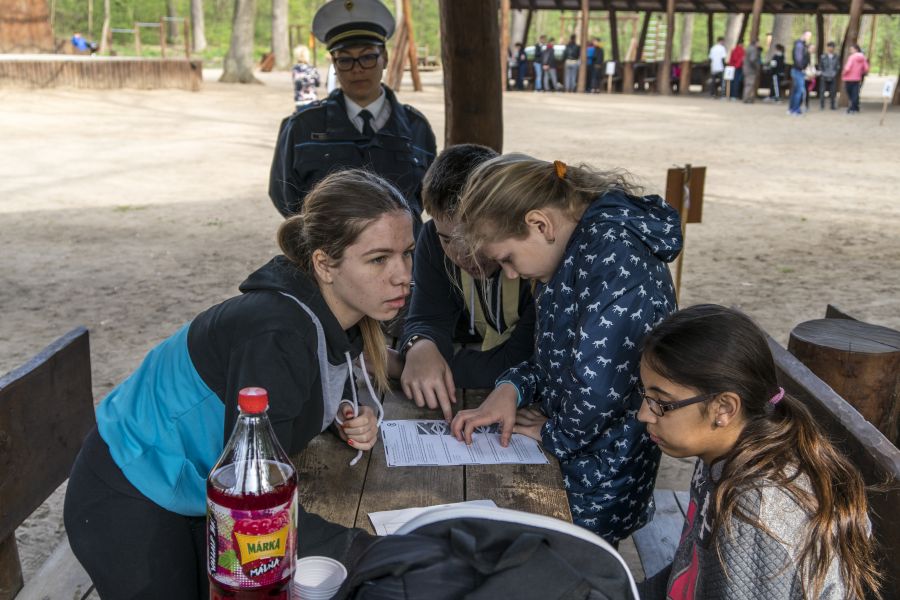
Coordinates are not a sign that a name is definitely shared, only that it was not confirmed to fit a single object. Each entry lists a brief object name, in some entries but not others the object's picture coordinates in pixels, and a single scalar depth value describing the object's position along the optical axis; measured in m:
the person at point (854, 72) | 21.98
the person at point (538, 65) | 29.53
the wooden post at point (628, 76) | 29.66
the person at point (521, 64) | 29.35
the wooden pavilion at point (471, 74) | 5.05
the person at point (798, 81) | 22.28
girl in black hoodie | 1.65
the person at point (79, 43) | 35.50
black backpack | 0.99
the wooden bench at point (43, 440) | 2.26
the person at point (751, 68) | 25.52
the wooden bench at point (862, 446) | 1.81
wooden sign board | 4.55
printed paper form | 2.08
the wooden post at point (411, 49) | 20.97
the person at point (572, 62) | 28.97
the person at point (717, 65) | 27.66
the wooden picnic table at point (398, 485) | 1.85
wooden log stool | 2.88
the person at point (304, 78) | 14.71
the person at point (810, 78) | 23.77
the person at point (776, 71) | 26.59
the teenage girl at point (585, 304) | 2.10
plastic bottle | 1.29
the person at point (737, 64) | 26.89
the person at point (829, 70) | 24.14
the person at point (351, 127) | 4.04
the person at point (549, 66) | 28.92
